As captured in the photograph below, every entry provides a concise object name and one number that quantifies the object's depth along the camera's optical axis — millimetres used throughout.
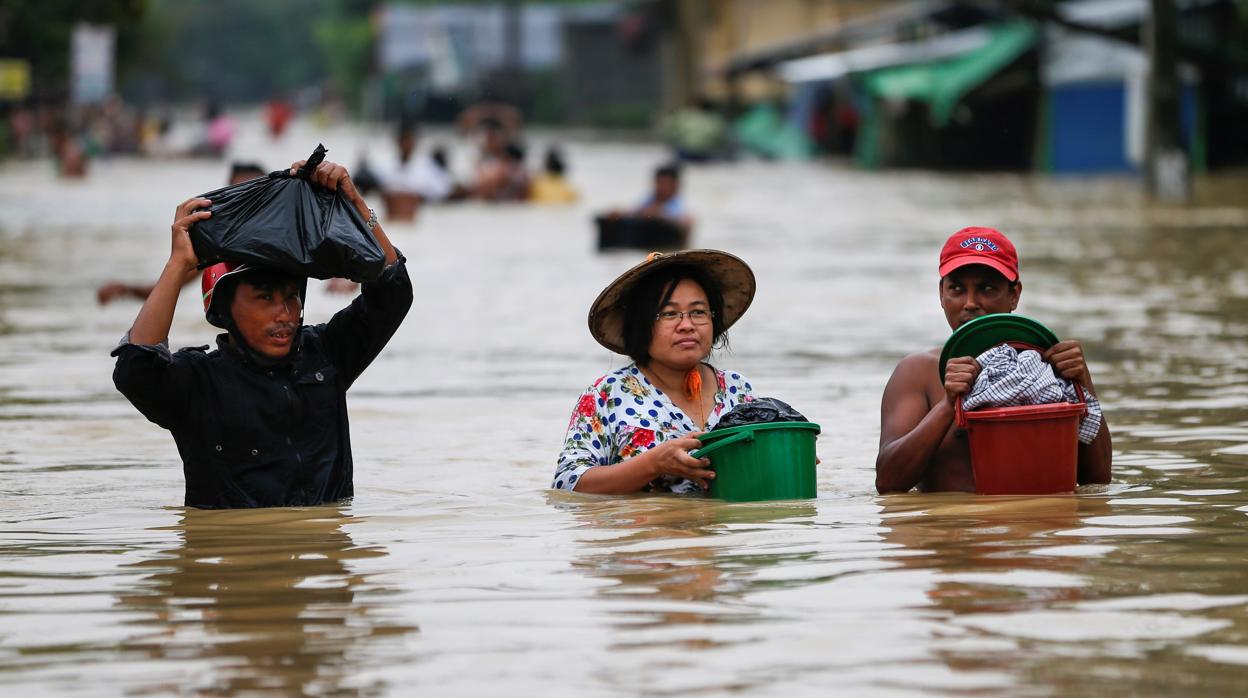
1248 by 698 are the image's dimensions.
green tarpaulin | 81000
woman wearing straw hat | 13148
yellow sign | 86437
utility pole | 58937
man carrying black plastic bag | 12547
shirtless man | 12805
